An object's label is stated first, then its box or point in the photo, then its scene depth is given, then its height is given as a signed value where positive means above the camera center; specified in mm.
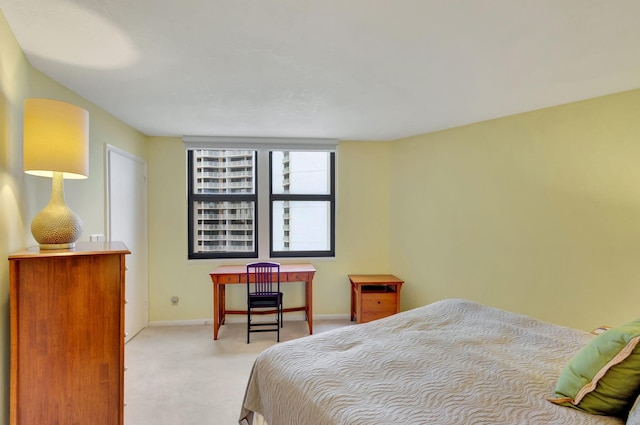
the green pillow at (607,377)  1000 -584
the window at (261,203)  3842 +149
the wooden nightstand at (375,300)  3512 -1047
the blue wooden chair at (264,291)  3217 -880
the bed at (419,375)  1025 -692
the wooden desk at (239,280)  3264 -760
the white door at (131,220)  2830 -59
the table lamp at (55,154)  1455 +313
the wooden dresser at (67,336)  1420 -612
